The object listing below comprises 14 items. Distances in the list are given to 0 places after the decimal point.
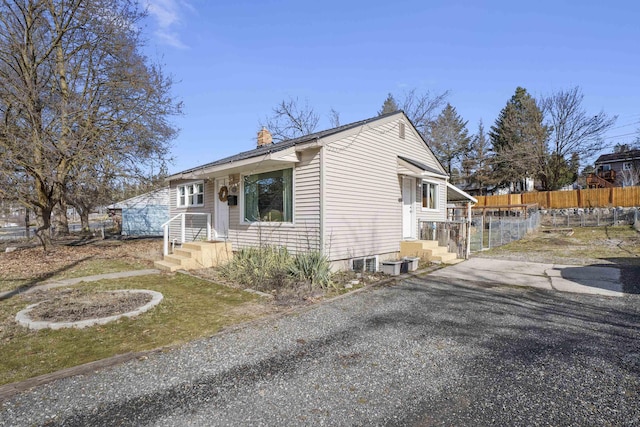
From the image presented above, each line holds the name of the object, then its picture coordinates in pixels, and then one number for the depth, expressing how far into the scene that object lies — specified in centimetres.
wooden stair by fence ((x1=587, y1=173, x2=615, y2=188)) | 3528
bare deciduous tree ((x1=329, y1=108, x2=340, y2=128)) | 3067
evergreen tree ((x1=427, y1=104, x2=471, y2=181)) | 3344
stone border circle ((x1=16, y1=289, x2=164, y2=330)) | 453
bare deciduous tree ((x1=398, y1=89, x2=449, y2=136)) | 3009
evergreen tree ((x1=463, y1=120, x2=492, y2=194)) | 3666
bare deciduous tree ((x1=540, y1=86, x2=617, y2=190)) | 2948
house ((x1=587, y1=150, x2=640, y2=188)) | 3578
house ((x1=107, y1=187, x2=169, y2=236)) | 2748
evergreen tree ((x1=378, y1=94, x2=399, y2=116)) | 3768
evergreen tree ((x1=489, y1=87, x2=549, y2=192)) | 3108
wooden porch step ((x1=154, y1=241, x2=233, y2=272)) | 939
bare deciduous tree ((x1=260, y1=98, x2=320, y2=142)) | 2875
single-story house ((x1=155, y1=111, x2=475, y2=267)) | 823
